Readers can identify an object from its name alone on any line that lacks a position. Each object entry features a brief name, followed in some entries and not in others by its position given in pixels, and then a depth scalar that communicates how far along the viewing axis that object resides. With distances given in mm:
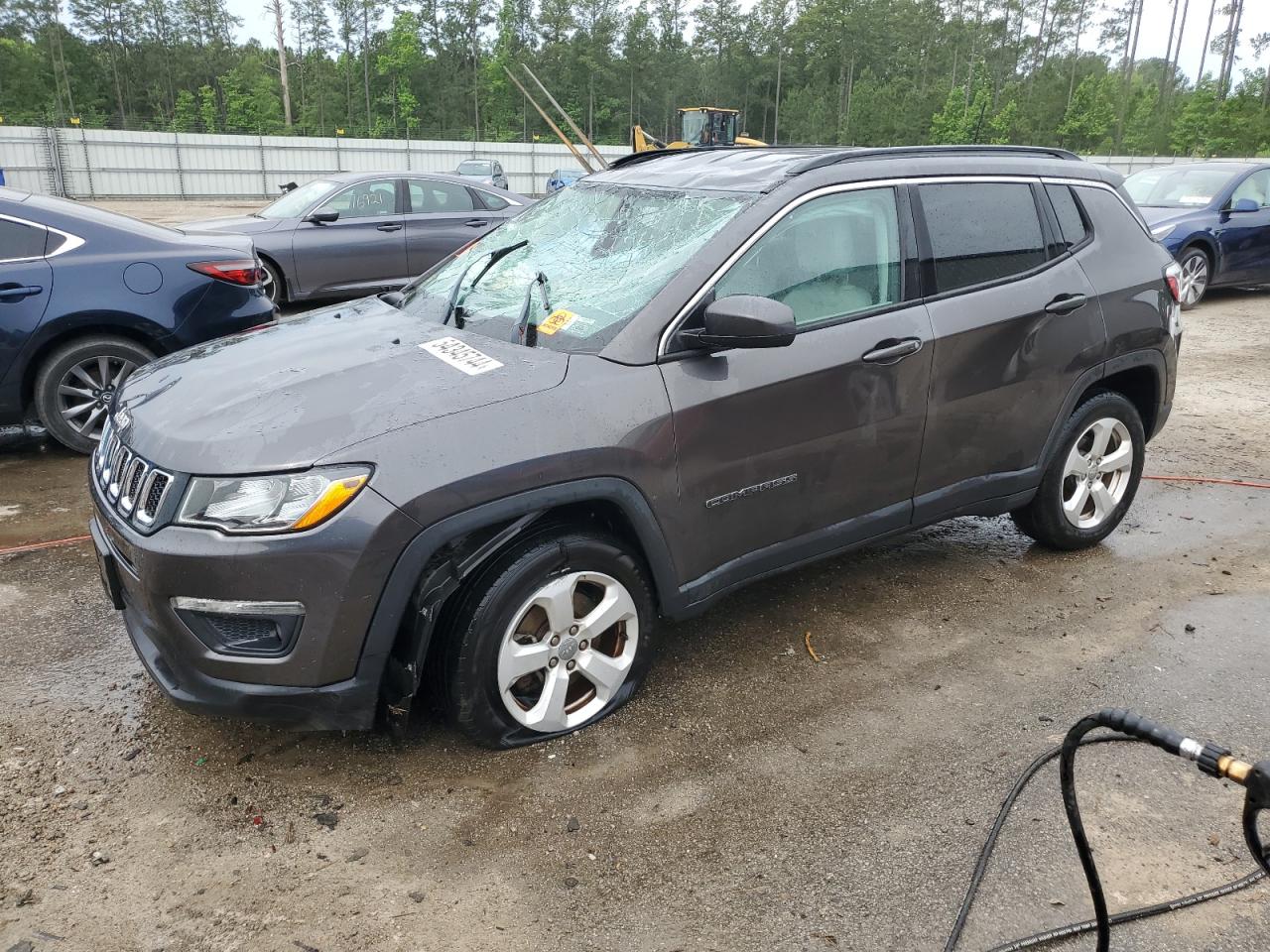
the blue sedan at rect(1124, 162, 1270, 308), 11086
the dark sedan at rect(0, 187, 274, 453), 5375
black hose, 2352
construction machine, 29111
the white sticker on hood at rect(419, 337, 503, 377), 3014
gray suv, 2639
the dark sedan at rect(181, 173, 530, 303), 9938
